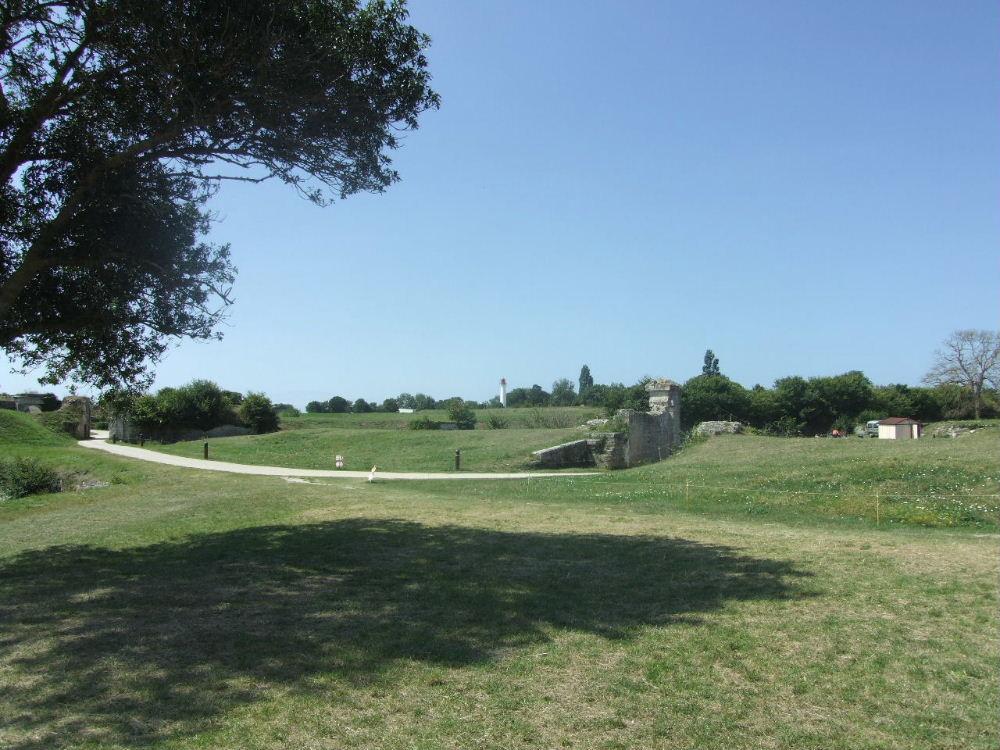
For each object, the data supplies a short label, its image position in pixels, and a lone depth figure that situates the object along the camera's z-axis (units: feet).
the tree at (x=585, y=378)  284.00
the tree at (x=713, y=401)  144.66
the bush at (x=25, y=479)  74.43
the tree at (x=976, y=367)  166.40
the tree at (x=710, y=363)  261.03
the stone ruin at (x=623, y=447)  87.39
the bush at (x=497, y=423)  147.74
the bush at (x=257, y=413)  155.22
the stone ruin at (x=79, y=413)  142.90
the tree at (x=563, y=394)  246.68
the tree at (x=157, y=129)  28.84
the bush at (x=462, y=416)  153.58
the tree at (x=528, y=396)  247.91
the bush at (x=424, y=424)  145.69
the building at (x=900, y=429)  105.40
